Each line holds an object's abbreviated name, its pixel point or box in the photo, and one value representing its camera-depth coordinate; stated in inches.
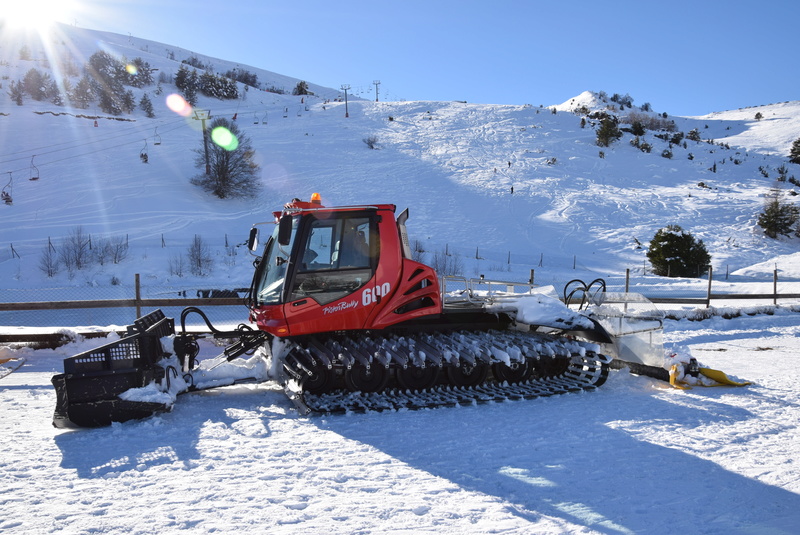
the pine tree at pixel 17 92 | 1847.4
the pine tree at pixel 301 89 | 3041.3
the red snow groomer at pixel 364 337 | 250.4
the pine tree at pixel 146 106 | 1979.0
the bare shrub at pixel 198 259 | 834.2
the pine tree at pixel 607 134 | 1866.4
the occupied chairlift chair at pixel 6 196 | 1127.2
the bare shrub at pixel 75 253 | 823.1
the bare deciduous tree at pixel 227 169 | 1337.4
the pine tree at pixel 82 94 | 1946.4
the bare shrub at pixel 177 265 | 813.2
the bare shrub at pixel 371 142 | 1820.5
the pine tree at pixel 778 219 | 1208.8
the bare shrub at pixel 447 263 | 892.0
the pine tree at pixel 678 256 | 965.2
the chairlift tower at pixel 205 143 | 1335.3
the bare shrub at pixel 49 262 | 792.9
